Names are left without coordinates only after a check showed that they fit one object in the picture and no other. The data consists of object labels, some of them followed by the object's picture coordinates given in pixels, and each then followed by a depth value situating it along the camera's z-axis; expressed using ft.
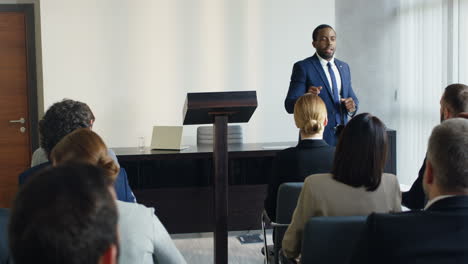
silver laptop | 15.97
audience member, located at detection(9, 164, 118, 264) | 3.02
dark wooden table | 15.94
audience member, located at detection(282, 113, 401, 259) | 7.82
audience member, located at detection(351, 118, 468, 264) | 5.47
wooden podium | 11.80
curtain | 19.24
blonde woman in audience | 10.27
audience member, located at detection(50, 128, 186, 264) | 6.42
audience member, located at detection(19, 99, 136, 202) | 10.19
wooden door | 20.80
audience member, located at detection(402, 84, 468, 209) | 9.28
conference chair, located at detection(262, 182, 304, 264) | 9.47
